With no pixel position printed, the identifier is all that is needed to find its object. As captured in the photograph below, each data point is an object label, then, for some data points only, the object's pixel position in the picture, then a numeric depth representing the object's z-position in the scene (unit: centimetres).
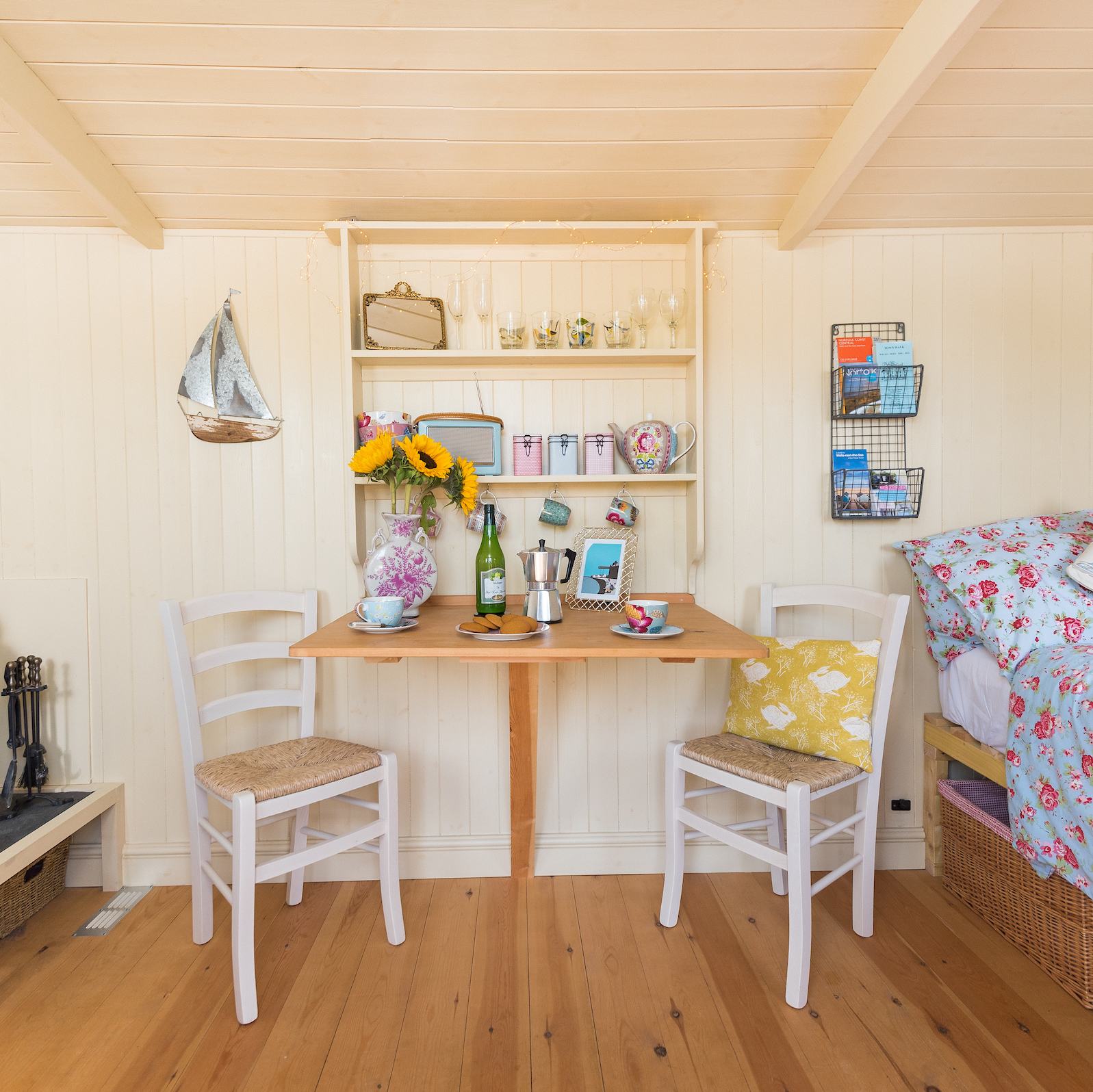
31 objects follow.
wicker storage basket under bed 169
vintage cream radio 219
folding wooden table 162
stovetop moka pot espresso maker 198
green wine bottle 200
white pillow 187
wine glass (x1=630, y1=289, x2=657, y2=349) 215
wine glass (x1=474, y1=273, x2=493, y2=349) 222
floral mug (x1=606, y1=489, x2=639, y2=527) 223
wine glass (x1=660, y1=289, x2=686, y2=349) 214
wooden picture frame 218
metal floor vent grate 203
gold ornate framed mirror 218
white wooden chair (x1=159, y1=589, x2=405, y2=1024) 165
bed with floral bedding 161
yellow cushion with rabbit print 189
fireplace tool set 213
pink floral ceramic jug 199
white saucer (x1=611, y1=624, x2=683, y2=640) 173
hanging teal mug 224
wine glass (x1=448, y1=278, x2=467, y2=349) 223
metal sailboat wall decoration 223
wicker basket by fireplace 195
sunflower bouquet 194
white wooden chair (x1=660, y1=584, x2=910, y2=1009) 169
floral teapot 217
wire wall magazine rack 226
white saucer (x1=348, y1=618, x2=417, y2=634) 186
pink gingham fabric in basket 203
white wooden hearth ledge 182
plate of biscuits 173
